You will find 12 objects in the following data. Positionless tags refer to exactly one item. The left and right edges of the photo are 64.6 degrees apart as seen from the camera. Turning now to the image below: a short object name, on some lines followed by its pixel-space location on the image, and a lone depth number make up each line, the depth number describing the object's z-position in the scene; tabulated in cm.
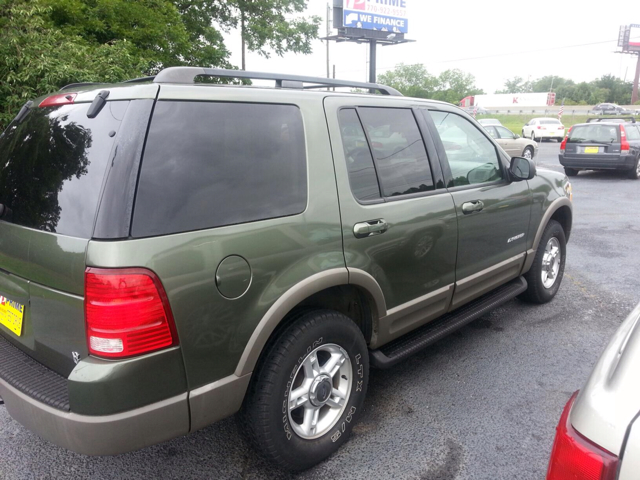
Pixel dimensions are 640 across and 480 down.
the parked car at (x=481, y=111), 4622
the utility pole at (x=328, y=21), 3128
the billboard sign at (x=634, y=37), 8047
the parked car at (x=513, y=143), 1816
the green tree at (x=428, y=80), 10266
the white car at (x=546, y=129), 3112
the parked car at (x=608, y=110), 5225
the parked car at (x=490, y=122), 2142
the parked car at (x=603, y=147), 1345
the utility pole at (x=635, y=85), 7925
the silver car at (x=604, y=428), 115
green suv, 191
